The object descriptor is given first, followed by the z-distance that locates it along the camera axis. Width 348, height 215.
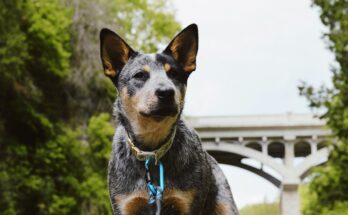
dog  3.87
